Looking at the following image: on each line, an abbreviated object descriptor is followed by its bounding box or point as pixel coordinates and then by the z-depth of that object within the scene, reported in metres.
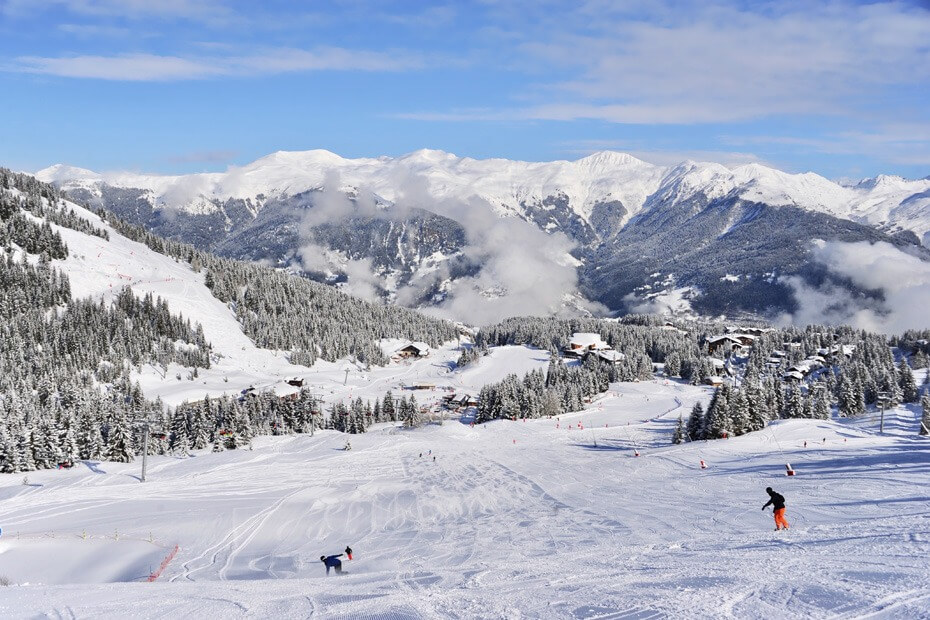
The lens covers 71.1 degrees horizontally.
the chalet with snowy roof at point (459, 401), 108.38
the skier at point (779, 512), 22.14
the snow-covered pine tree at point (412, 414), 87.54
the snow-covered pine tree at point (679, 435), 62.41
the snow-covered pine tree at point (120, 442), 66.19
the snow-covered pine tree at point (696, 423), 64.25
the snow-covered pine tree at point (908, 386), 104.81
